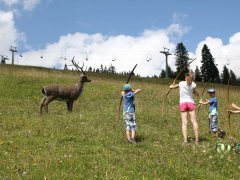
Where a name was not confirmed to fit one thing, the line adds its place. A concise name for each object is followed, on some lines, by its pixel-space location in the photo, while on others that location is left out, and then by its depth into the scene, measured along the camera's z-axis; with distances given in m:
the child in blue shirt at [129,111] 17.67
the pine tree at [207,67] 127.10
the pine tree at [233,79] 132.94
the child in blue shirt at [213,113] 20.61
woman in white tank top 17.27
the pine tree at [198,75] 124.34
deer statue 27.78
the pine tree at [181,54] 147.12
